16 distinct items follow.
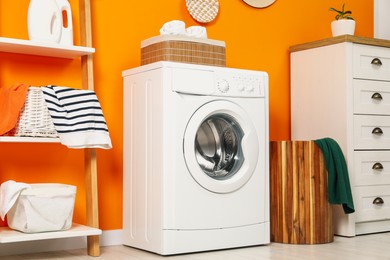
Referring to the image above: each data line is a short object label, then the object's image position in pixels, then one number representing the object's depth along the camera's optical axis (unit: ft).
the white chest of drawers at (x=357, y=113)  11.28
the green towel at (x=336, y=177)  10.55
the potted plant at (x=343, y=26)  11.96
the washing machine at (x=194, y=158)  9.21
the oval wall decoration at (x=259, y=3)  12.14
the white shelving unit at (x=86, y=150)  8.61
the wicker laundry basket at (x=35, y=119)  8.70
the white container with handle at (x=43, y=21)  9.12
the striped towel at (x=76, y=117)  8.81
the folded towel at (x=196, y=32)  9.97
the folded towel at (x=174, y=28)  9.80
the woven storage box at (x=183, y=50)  9.58
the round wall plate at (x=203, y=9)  11.29
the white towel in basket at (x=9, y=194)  8.48
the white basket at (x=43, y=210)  8.58
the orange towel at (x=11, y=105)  8.52
